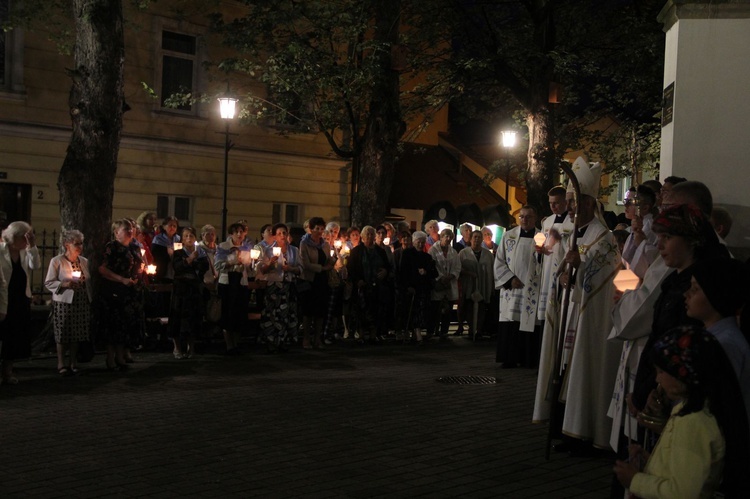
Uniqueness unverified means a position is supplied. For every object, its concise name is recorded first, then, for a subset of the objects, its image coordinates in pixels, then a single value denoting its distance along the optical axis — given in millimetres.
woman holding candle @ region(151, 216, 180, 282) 16406
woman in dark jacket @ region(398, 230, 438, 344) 18078
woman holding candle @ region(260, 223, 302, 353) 15555
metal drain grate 12672
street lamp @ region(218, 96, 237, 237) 23844
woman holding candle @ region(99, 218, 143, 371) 13094
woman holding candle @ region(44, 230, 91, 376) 12633
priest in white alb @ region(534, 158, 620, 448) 8500
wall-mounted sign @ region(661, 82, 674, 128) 9773
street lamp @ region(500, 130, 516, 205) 29473
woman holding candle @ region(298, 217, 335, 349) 16375
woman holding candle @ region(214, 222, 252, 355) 15266
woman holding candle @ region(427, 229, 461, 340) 18922
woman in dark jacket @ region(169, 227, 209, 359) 14477
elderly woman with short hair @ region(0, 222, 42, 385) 11641
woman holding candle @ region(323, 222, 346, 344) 17031
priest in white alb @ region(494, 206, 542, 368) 14195
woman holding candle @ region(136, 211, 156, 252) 16609
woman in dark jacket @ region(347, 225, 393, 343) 17578
